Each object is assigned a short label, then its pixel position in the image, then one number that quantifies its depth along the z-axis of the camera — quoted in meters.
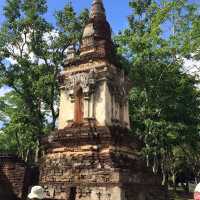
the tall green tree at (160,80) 17.97
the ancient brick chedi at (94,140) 10.89
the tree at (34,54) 20.92
